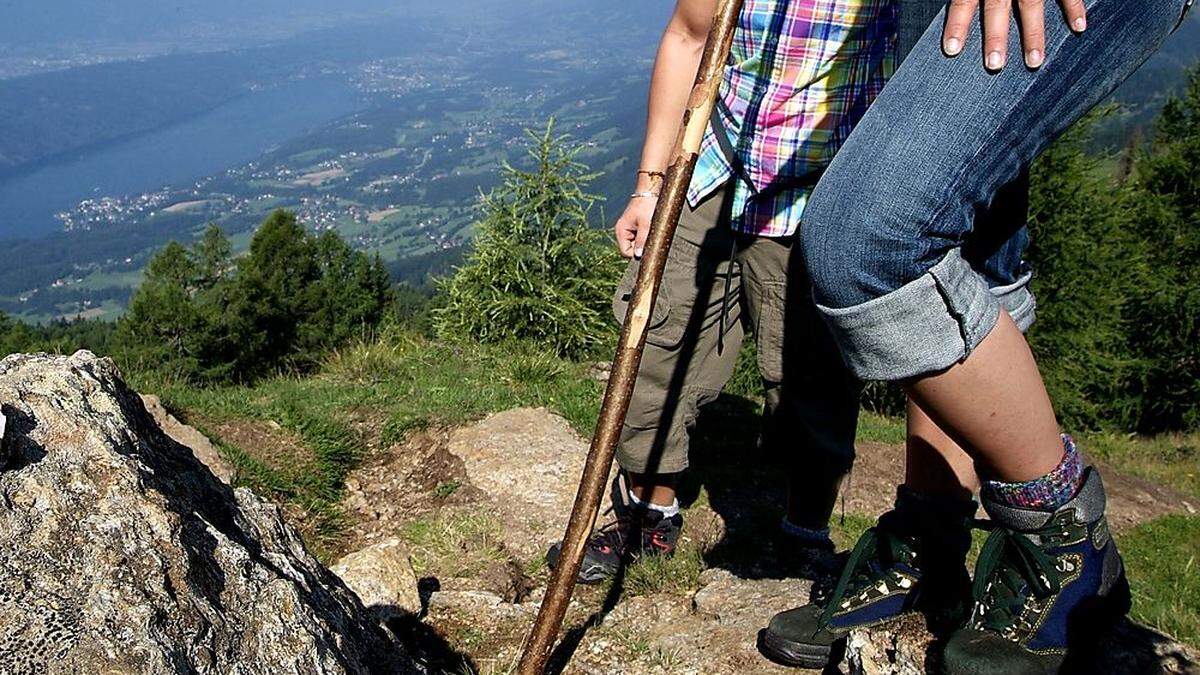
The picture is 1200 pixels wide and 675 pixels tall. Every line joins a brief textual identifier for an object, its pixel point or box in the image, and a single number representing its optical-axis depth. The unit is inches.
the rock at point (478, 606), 112.6
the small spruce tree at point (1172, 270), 797.9
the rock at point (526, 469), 155.5
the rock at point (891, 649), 80.3
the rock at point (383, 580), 107.3
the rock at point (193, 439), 155.9
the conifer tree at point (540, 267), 445.7
